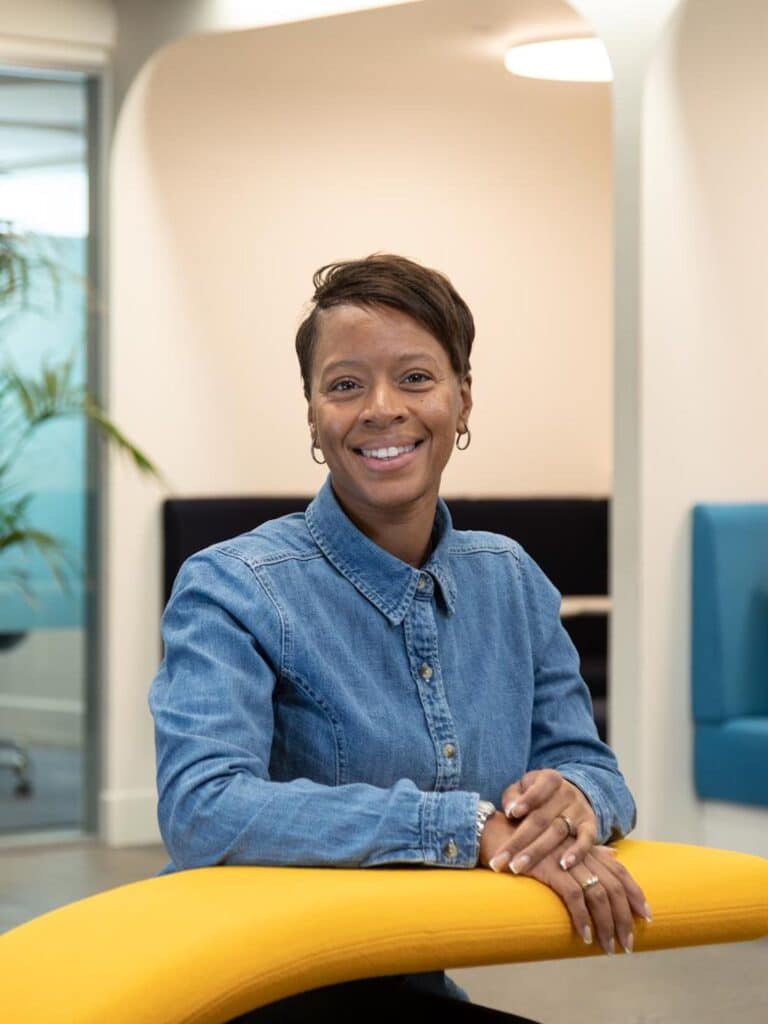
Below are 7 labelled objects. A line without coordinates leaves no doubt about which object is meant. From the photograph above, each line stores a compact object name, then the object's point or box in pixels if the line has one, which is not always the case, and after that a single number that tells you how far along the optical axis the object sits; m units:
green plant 5.80
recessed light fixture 6.15
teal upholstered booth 5.13
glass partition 6.30
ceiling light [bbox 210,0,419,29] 5.71
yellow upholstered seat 1.44
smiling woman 1.67
